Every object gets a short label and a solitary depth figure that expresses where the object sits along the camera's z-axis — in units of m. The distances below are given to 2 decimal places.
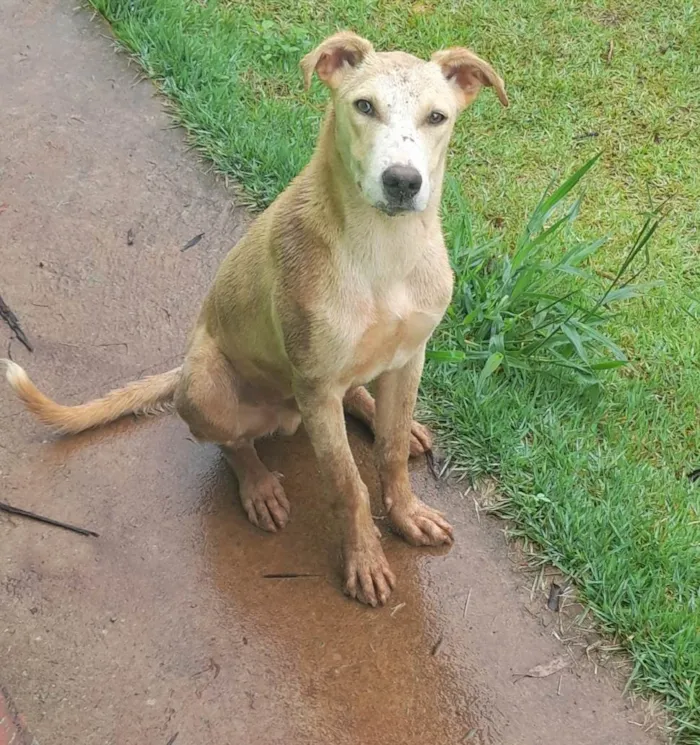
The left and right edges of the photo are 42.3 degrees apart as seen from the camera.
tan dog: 2.38
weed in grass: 3.63
